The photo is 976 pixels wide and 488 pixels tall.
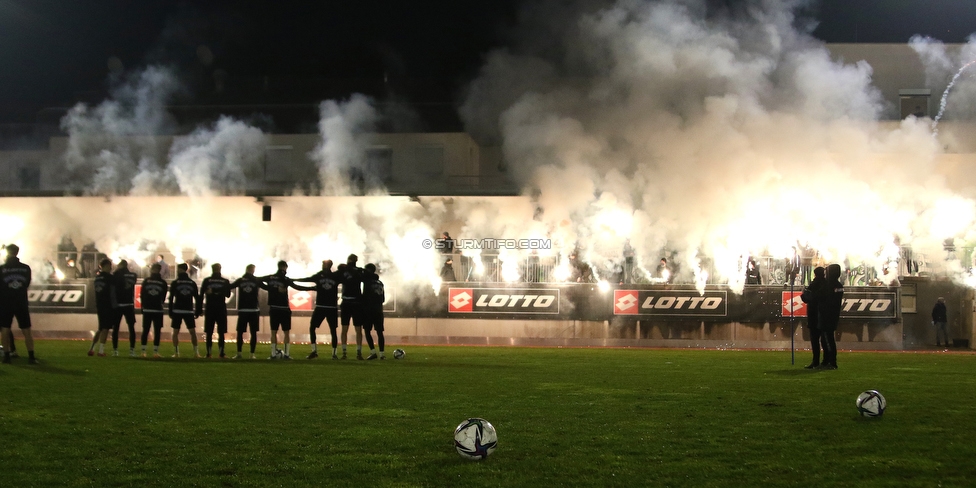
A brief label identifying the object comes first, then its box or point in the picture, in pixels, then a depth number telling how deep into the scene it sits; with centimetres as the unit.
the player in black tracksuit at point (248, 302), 1770
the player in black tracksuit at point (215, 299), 1788
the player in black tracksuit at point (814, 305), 1599
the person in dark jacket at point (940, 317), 2688
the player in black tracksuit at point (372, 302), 1759
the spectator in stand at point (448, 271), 2736
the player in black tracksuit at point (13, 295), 1498
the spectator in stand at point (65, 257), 2855
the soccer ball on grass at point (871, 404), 873
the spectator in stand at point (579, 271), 2703
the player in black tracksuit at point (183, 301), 1823
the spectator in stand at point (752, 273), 2597
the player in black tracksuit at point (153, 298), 1814
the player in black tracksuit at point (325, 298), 1781
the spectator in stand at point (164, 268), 2909
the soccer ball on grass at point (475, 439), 662
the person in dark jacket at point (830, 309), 1566
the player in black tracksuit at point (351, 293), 1761
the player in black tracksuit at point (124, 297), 1806
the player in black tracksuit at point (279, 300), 1758
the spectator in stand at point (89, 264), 2853
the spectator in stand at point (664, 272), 2677
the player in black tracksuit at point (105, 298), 1795
